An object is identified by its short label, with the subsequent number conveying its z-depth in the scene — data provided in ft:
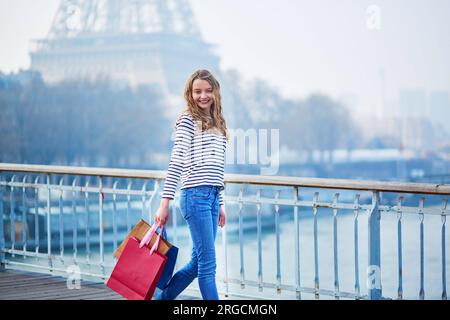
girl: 18.73
